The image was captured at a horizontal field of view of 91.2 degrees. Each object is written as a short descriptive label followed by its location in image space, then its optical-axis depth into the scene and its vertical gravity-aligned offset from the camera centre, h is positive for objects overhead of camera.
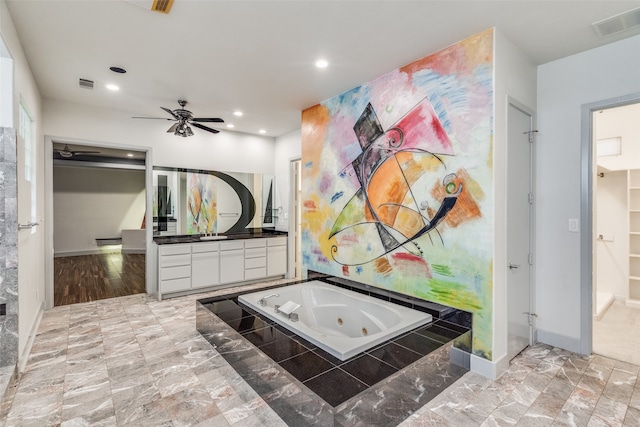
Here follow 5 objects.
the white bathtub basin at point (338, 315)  2.00 -0.85
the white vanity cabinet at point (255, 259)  5.05 -0.77
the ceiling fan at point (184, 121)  3.71 +1.10
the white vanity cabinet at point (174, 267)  4.30 -0.77
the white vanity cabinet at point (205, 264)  4.54 -0.77
